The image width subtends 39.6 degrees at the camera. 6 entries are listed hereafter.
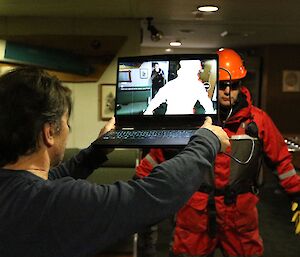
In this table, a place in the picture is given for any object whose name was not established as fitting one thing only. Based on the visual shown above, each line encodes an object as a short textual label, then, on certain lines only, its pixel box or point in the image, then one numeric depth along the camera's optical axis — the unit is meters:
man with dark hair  0.87
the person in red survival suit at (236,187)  2.21
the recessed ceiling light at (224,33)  5.00
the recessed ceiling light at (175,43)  6.18
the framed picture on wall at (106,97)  4.13
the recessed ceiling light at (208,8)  3.35
